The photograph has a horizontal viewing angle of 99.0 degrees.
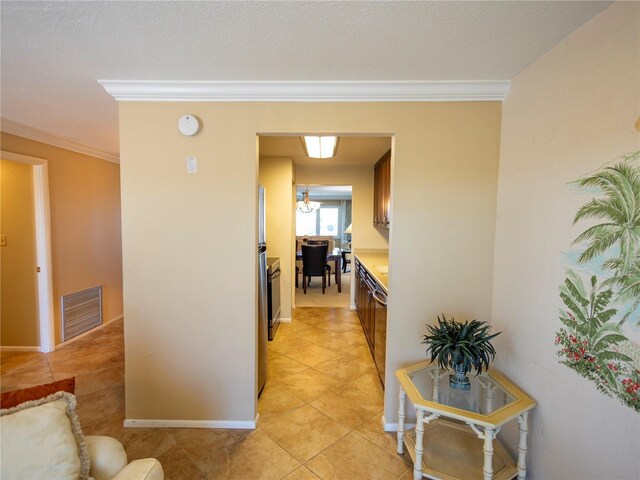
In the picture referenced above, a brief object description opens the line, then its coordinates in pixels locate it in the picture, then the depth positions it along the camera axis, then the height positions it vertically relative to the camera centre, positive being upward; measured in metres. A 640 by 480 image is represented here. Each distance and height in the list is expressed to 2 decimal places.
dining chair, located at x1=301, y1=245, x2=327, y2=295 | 5.20 -0.72
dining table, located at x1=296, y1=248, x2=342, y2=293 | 5.66 -0.78
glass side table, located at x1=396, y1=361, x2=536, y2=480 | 1.36 -0.98
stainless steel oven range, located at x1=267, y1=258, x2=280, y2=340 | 3.24 -0.90
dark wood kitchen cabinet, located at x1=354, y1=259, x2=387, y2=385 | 2.33 -0.93
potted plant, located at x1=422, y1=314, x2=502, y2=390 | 1.49 -0.68
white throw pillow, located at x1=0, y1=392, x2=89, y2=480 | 0.81 -0.70
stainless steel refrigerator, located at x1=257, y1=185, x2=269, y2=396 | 2.12 -0.63
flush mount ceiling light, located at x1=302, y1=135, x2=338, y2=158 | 2.86 +0.90
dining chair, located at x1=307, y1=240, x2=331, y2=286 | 5.62 -0.41
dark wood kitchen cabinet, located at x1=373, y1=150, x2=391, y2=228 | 3.32 +0.45
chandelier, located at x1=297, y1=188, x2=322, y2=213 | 6.25 +0.43
